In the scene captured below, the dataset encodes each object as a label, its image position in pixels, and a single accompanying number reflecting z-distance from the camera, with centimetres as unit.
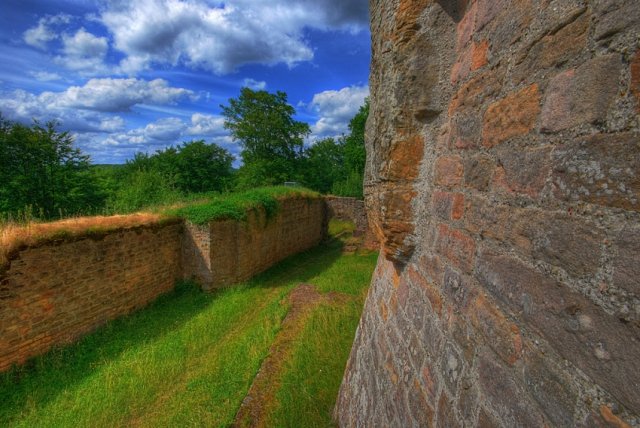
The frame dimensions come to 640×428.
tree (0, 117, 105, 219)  1486
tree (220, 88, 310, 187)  2952
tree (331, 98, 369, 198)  2852
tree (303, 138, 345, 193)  3331
